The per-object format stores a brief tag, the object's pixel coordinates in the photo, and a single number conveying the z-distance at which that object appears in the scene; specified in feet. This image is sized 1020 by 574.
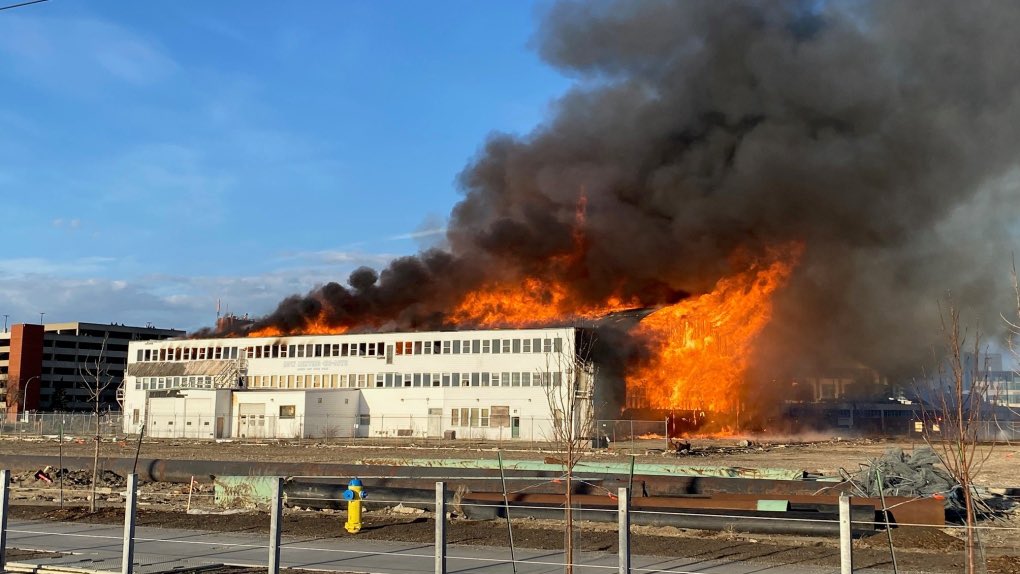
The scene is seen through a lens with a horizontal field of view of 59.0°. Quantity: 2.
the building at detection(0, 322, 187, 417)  466.70
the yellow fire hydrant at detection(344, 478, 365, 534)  55.52
